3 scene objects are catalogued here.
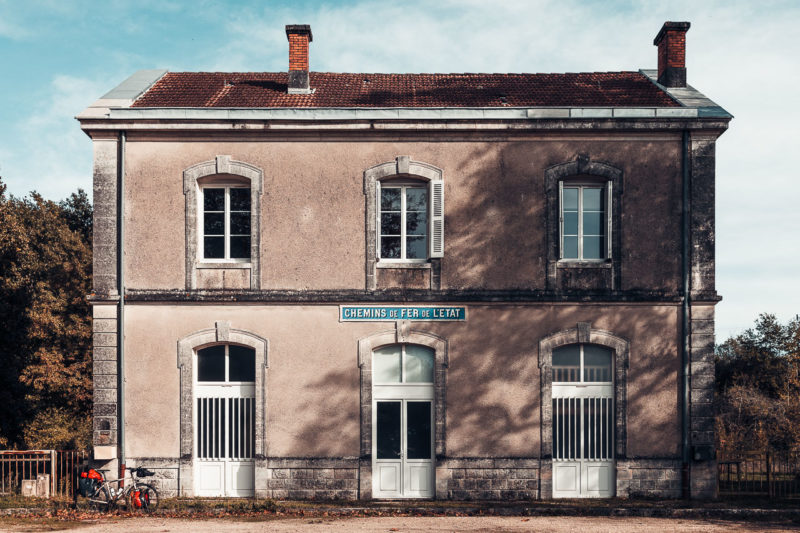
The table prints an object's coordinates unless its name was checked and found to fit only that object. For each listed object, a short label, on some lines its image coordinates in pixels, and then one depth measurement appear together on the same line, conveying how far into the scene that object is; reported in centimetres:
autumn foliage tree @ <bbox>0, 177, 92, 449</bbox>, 2183
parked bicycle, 1206
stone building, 1292
